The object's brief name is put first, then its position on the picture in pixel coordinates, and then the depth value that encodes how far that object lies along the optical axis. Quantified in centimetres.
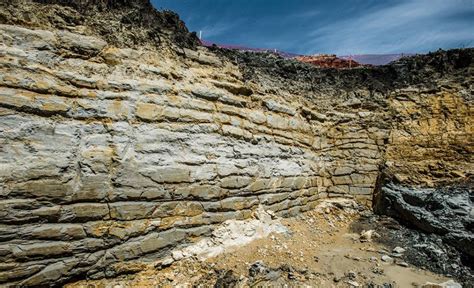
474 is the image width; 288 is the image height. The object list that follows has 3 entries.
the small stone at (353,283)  446
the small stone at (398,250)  567
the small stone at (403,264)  527
